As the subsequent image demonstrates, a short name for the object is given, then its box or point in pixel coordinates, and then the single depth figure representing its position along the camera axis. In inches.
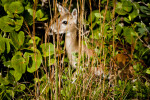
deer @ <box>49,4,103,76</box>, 267.1
